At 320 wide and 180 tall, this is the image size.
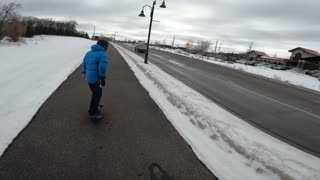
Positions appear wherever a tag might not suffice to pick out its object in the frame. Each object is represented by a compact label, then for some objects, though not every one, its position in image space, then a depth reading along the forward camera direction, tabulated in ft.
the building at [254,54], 331.36
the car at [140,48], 142.96
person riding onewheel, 18.13
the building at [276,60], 244.55
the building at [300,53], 247.70
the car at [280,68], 149.73
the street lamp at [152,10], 68.03
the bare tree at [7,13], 89.48
